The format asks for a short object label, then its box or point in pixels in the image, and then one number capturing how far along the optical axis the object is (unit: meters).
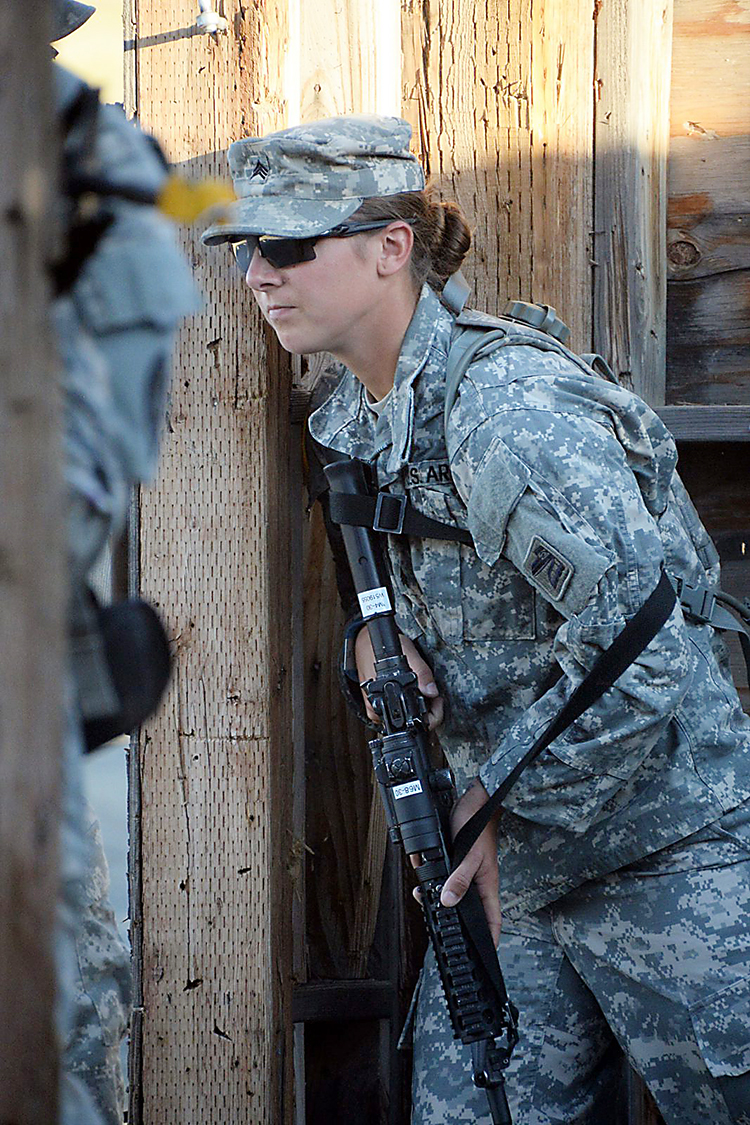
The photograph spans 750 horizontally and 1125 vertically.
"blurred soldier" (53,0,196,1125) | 4.90
